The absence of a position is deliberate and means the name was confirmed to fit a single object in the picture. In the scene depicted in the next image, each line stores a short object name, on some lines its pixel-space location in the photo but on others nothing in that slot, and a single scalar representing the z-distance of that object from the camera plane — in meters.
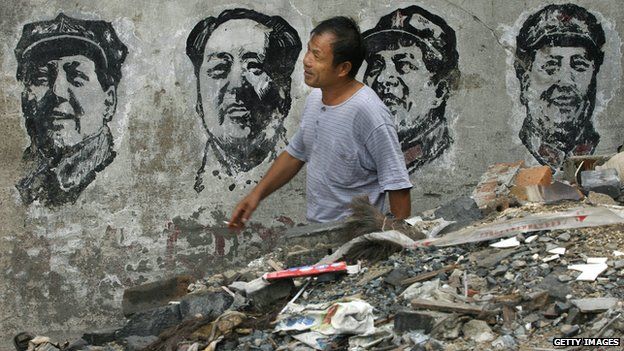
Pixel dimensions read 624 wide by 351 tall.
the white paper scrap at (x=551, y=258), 4.62
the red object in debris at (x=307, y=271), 4.89
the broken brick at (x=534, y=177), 6.13
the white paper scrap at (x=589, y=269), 4.37
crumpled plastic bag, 4.26
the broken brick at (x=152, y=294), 5.73
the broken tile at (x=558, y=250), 4.67
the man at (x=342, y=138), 5.67
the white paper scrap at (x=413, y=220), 5.83
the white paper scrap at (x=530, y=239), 4.90
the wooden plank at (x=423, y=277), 4.70
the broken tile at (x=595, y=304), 4.05
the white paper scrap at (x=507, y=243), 4.90
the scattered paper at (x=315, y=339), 4.27
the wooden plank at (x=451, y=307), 4.20
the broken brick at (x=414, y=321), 4.17
